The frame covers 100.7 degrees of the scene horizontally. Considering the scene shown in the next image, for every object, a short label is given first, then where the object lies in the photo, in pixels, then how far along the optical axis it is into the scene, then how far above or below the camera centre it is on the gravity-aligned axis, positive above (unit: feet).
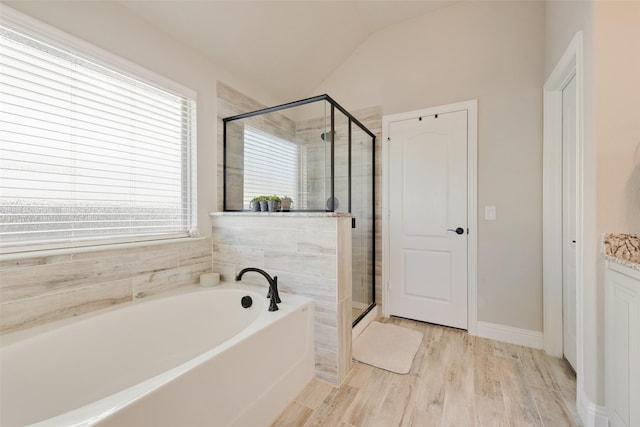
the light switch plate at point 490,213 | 7.62 -0.03
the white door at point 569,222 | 5.96 -0.23
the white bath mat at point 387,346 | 6.32 -3.59
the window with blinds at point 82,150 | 4.22 +1.18
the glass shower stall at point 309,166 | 6.96 +1.40
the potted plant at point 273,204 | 6.83 +0.21
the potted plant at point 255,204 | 7.07 +0.22
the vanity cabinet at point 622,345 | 3.43 -1.86
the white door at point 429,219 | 8.07 -0.21
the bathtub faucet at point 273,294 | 5.14 -1.63
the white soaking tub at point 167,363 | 3.06 -2.34
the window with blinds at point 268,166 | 8.00 +1.47
